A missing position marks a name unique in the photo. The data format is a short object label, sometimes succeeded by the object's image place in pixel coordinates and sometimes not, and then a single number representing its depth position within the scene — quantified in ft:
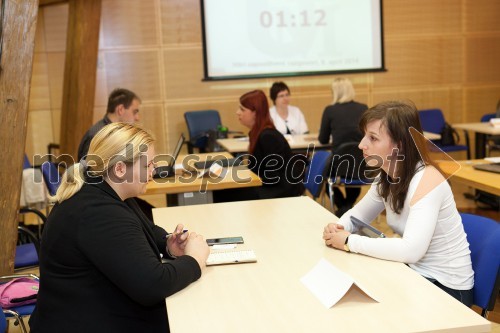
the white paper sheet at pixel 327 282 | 6.39
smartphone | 8.72
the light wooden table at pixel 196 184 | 13.70
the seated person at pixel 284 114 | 23.04
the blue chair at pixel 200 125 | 25.34
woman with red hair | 14.94
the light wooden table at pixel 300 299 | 5.85
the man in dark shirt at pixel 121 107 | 16.10
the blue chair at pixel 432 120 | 27.02
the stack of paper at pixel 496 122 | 21.21
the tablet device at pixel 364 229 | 8.34
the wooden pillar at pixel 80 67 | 22.79
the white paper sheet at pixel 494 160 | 14.01
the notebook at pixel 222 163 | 15.52
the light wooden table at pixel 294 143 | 19.99
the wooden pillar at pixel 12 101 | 11.81
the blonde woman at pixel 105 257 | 6.53
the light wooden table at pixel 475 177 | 11.84
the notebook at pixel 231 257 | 7.81
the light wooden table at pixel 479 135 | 21.85
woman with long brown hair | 7.63
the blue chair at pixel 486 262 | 7.63
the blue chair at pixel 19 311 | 8.78
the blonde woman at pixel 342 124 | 19.75
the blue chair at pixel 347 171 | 18.31
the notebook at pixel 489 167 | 13.17
